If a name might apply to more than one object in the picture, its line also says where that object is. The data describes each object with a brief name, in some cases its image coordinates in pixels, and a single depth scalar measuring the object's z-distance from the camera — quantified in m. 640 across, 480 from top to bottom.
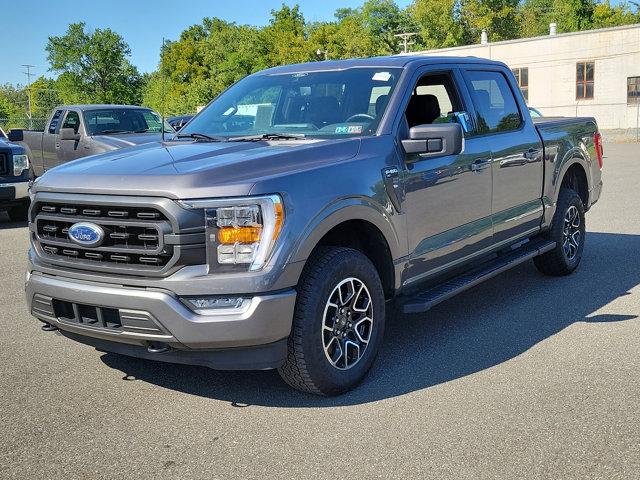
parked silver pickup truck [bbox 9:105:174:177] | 12.71
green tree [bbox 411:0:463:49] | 63.66
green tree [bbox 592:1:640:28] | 70.12
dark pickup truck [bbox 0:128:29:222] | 10.91
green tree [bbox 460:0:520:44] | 64.31
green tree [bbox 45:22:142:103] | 85.81
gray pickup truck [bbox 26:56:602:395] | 3.69
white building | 41.59
